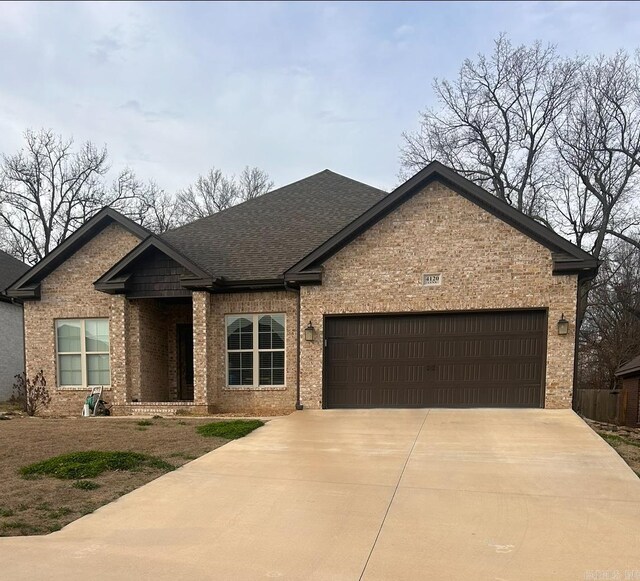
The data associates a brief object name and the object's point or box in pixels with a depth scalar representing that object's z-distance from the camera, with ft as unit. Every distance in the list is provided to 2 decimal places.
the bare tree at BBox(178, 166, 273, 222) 125.39
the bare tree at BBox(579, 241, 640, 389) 87.51
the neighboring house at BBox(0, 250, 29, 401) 61.26
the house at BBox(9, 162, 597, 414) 35.40
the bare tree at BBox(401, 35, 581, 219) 84.12
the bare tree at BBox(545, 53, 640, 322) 76.79
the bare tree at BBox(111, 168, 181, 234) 111.24
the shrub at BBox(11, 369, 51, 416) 43.73
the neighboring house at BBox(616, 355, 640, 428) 63.78
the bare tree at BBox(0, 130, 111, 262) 103.86
